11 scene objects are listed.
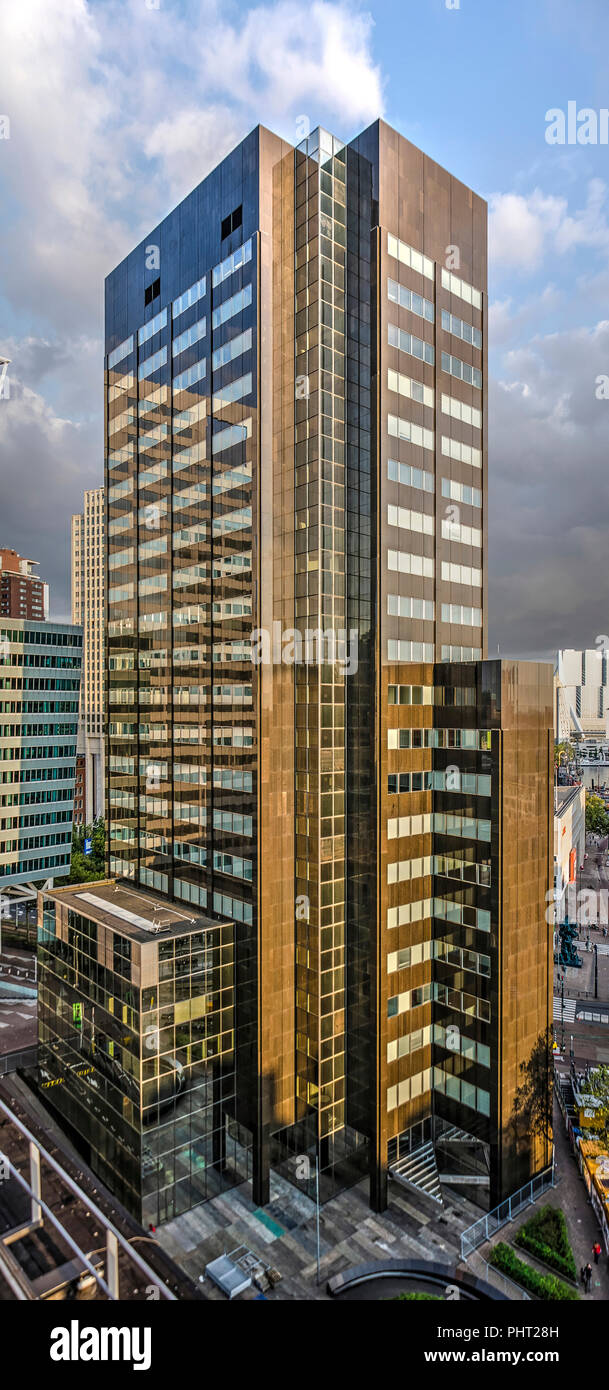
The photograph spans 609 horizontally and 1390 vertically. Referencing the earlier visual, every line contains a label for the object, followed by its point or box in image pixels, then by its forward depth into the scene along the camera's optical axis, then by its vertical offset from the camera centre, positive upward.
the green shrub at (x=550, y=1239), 32.18 -26.45
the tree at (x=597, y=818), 133.38 -22.44
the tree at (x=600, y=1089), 39.44 -23.32
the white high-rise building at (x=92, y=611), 133.50 +19.01
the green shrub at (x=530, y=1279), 29.61 -25.82
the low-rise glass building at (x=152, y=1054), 34.78 -18.92
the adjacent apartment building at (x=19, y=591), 153.75 +26.72
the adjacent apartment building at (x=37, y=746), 61.75 -3.93
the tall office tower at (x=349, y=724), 36.59 -1.07
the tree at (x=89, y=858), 83.25 -20.14
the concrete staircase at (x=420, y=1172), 37.38 -26.20
